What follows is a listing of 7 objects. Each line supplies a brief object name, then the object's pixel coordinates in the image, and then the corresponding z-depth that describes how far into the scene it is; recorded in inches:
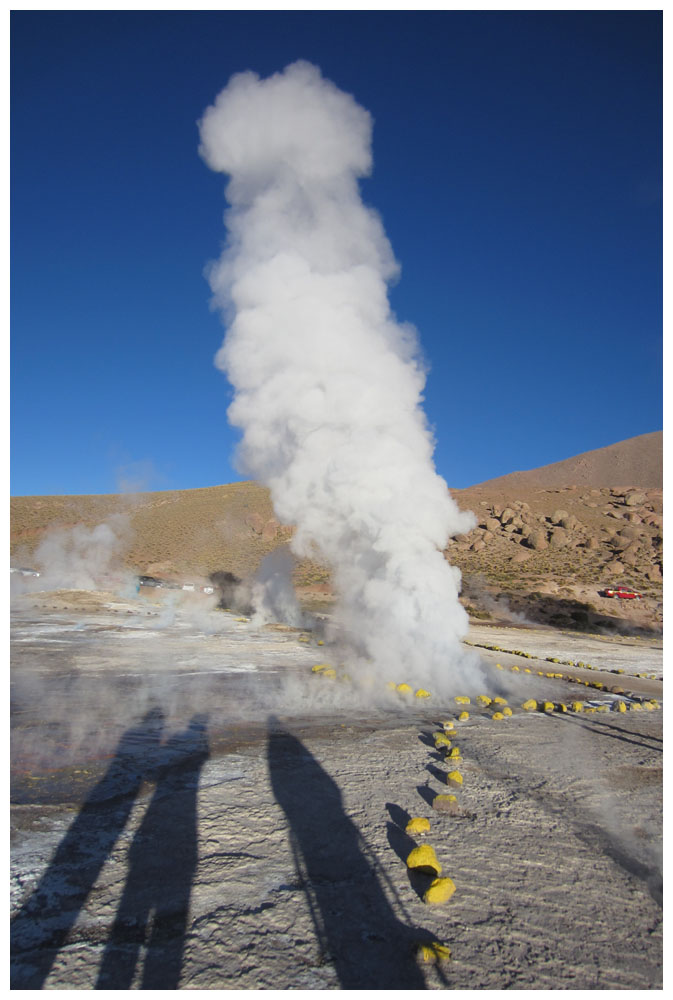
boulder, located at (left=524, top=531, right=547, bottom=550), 1791.3
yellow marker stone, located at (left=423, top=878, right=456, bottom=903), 152.3
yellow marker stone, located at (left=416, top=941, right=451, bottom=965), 129.6
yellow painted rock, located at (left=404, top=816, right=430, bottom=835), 192.4
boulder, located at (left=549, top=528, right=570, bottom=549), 1788.9
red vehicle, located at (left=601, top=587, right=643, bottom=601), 1261.9
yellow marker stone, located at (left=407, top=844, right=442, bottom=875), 167.6
